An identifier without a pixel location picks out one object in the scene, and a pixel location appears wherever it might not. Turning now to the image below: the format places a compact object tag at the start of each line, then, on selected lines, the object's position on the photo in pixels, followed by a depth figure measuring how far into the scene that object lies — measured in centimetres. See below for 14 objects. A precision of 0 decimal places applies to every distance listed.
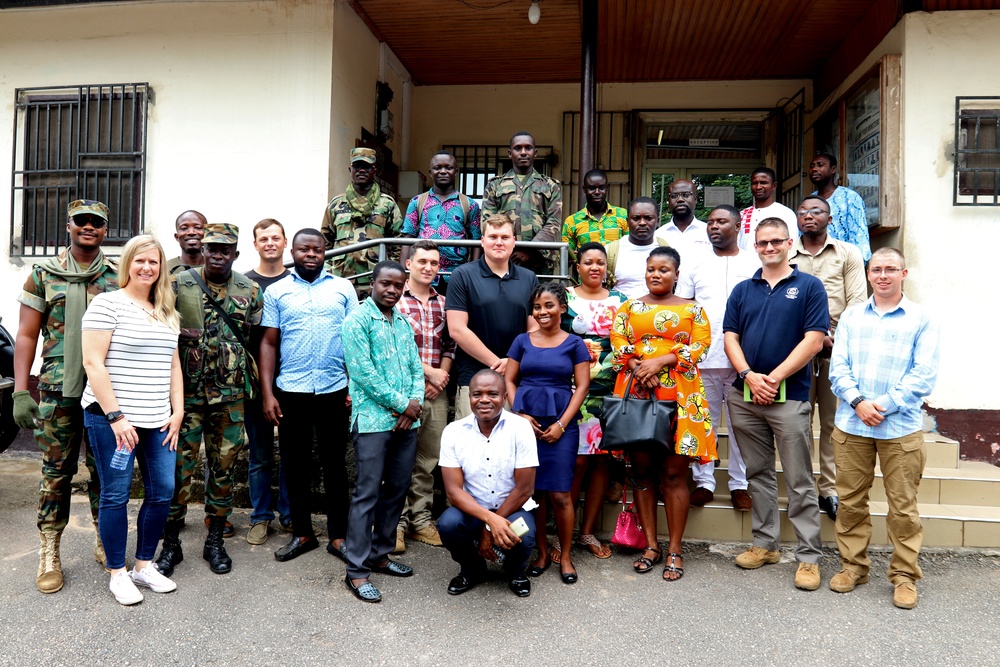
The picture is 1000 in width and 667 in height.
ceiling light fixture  638
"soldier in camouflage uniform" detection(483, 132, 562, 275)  514
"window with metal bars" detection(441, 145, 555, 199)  887
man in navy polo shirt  379
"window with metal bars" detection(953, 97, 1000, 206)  574
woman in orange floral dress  386
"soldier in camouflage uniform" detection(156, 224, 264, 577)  377
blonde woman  331
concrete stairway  428
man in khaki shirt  443
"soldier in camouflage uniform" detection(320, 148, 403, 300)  527
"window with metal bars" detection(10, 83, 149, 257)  682
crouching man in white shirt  355
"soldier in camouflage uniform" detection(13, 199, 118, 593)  357
